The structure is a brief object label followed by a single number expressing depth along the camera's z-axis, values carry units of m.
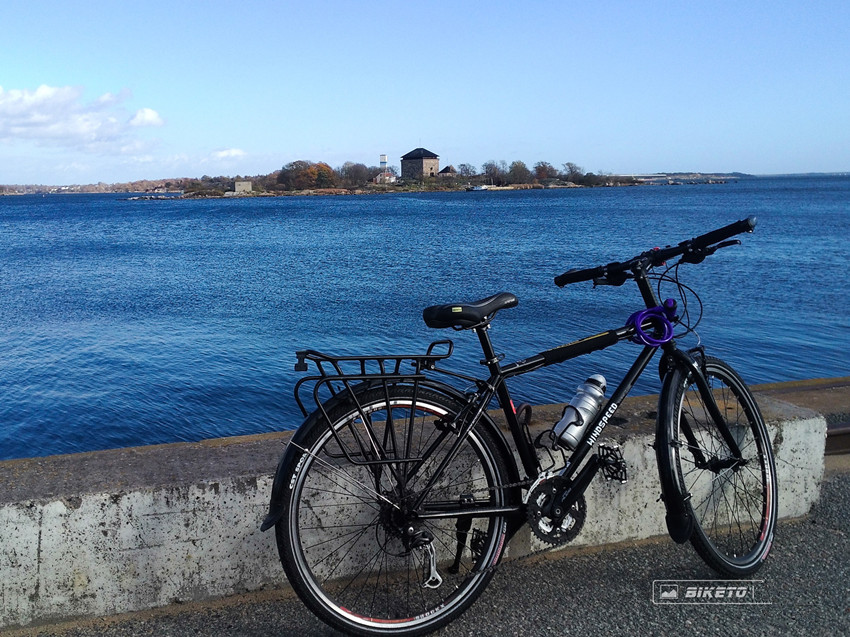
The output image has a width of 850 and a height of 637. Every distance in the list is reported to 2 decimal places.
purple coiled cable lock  3.55
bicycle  3.07
